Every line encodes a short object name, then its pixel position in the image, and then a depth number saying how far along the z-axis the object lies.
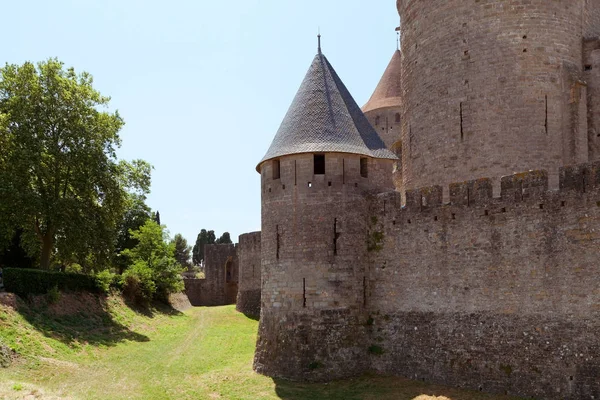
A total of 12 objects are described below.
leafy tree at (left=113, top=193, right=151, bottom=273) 43.54
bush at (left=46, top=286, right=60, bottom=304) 24.53
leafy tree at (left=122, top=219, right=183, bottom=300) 33.72
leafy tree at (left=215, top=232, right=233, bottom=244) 78.56
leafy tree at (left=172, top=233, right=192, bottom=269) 78.31
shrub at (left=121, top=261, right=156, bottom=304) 31.57
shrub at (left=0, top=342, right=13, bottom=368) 17.38
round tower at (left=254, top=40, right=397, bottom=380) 17.70
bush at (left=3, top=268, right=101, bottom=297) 23.25
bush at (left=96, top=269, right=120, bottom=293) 28.77
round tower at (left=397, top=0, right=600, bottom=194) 18.20
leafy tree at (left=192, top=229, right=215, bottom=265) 78.68
